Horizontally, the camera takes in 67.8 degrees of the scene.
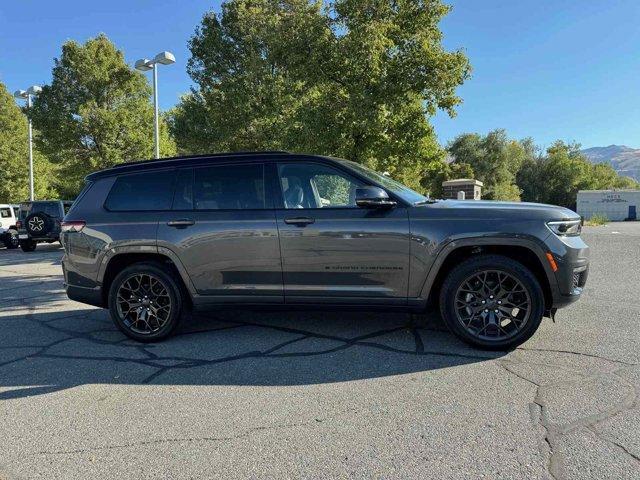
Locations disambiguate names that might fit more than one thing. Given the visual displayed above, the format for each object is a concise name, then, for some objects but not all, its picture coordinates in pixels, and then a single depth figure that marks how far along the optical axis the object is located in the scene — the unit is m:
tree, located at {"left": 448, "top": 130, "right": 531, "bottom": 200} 46.69
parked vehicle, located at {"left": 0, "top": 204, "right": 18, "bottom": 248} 18.34
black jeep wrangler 15.84
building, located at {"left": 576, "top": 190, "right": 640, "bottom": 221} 41.28
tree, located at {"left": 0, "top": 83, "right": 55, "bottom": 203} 28.91
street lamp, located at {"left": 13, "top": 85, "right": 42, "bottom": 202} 19.68
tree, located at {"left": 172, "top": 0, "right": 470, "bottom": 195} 10.25
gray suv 4.24
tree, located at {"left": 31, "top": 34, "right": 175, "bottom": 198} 20.92
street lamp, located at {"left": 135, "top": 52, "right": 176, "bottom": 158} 13.44
